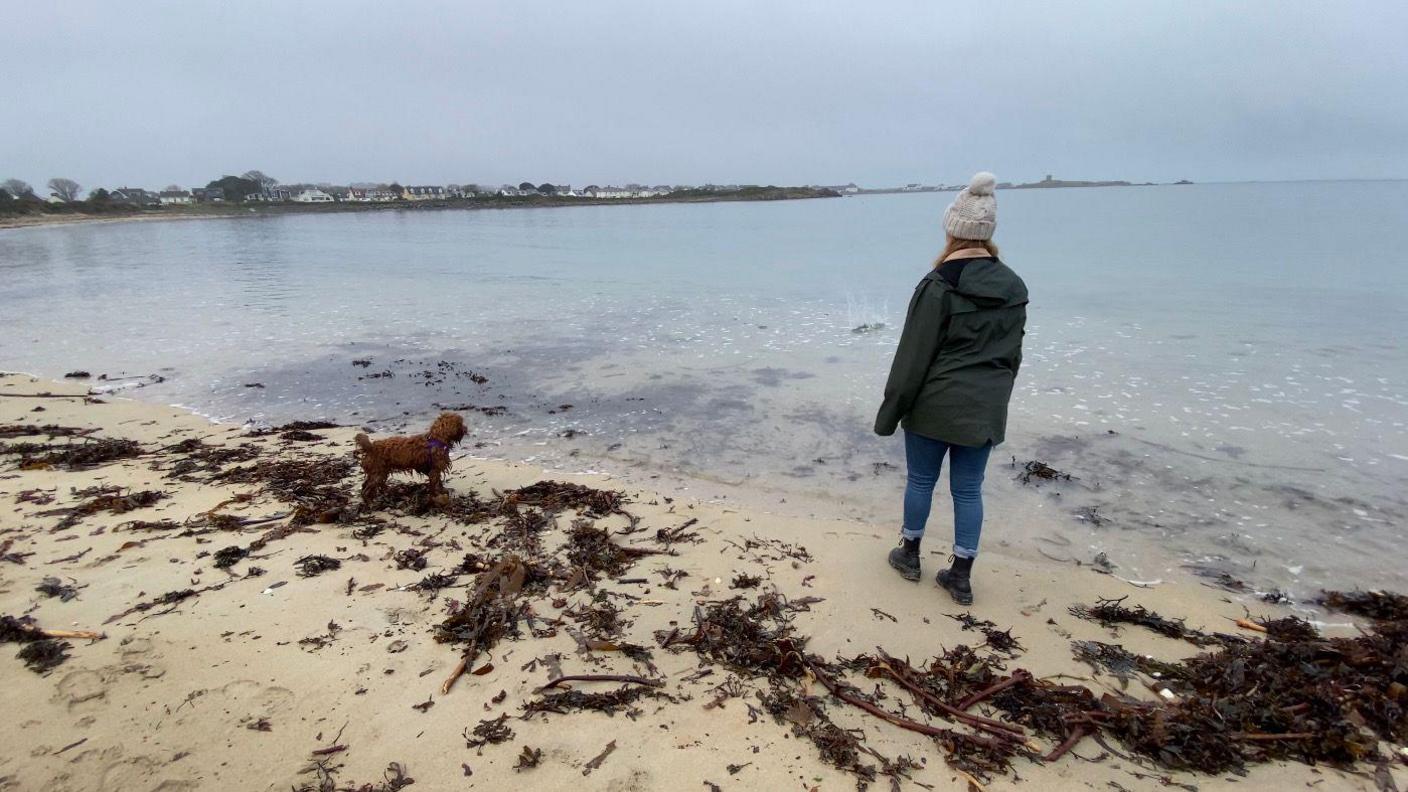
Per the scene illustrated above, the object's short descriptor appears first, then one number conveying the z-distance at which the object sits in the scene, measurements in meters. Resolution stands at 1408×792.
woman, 3.25
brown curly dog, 4.66
